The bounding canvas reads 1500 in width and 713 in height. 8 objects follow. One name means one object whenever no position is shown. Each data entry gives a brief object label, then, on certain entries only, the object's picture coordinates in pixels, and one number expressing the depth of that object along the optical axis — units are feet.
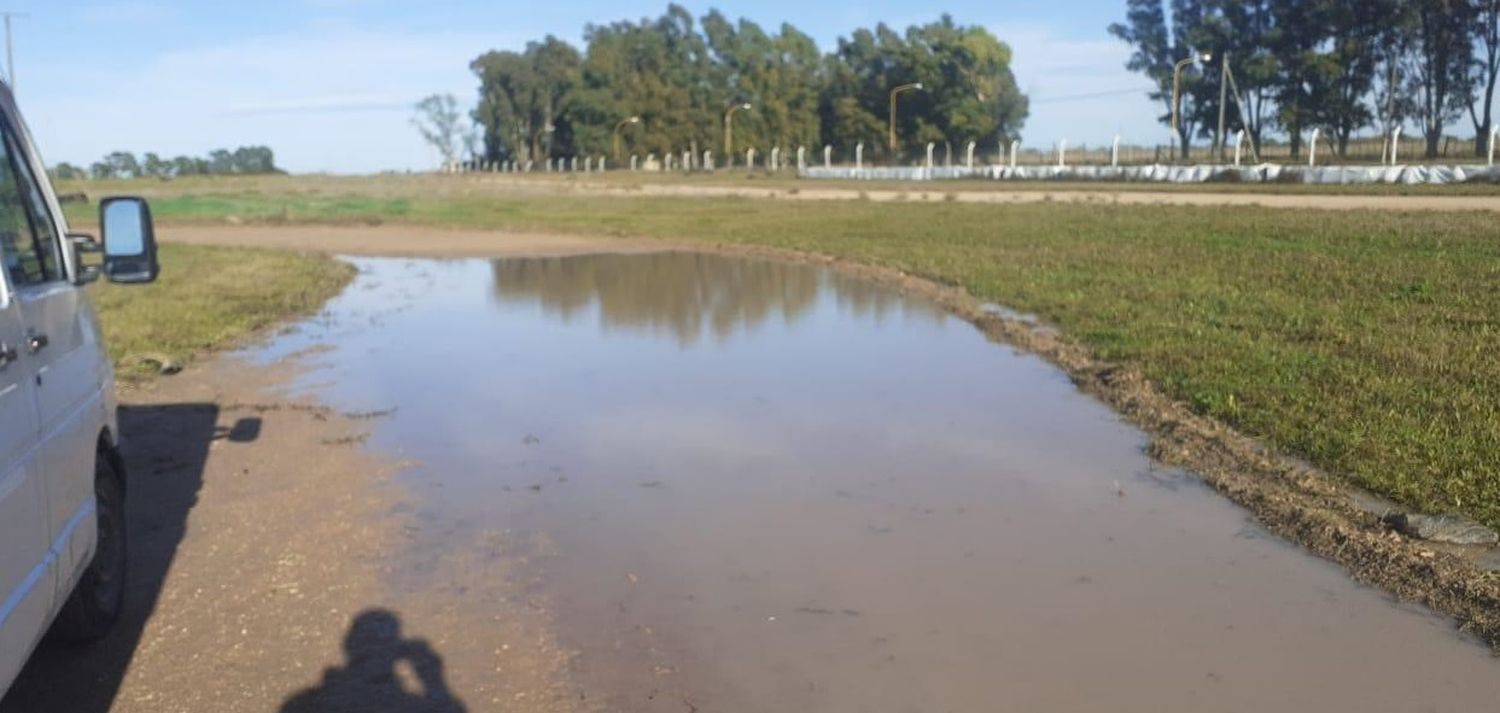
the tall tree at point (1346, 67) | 202.49
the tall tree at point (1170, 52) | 233.96
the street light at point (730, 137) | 323.78
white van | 11.59
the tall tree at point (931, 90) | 281.95
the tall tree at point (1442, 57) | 194.49
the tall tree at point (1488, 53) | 191.11
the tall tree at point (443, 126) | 420.36
